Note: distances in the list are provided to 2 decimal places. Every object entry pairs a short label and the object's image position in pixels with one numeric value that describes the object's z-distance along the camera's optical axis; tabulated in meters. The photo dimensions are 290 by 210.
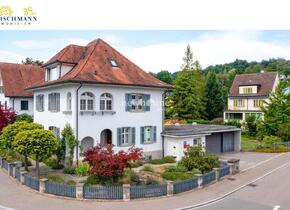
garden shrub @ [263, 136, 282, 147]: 36.00
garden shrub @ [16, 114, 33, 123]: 36.60
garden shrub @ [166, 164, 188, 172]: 21.70
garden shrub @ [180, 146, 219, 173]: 21.38
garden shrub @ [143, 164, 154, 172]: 22.57
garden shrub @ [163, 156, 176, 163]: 26.45
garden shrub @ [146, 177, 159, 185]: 18.71
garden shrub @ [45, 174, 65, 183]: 19.19
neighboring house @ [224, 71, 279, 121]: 50.91
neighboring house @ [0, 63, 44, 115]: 40.53
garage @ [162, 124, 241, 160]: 27.31
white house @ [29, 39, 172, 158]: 23.72
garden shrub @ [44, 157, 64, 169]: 23.47
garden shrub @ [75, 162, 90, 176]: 20.81
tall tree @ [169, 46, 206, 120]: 53.72
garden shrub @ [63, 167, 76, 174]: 21.72
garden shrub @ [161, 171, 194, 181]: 20.00
